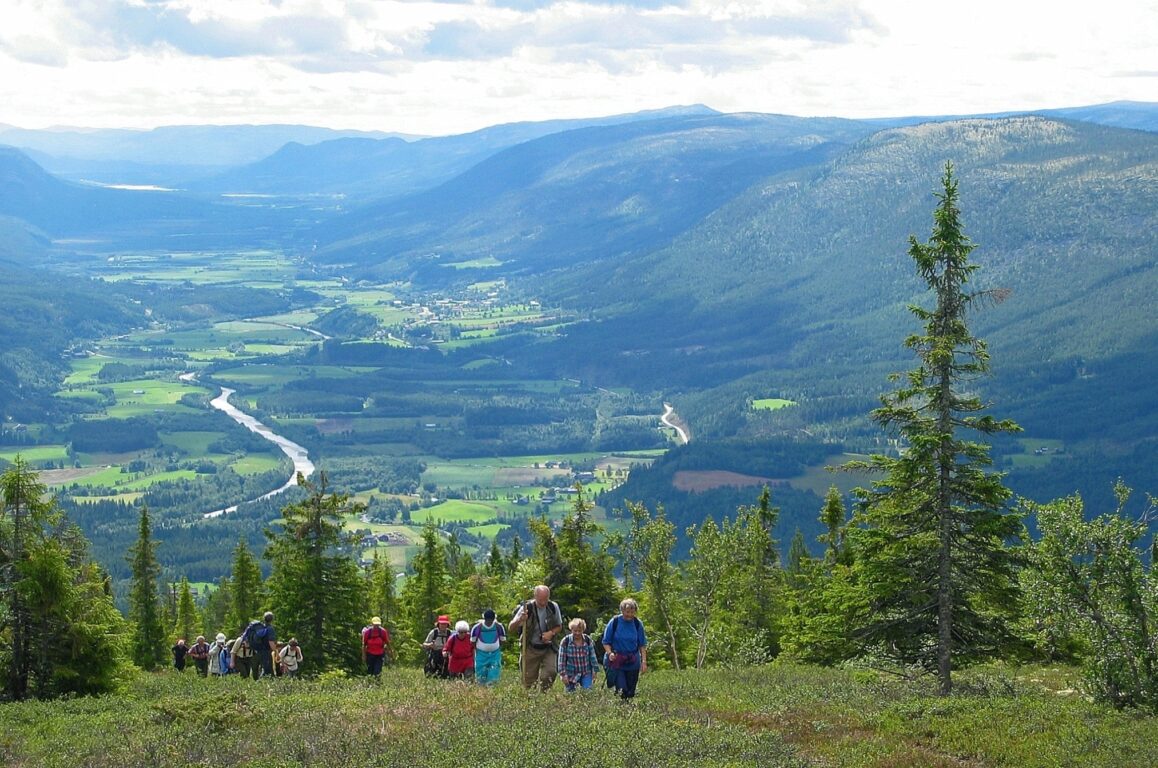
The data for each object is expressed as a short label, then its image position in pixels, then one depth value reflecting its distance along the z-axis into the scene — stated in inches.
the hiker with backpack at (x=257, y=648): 1301.7
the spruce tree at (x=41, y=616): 1142.3
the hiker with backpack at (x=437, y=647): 1167.0
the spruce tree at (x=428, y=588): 2593.5
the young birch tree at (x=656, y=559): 1755.7
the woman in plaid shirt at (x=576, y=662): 954.1
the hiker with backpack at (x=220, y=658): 1440.7
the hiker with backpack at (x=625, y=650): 925.2
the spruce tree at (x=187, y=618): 3036.4
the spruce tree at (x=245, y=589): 2827.3
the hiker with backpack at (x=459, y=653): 1099.9
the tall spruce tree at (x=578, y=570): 1727.4
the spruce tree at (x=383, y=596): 2906.0
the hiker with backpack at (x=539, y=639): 957.8
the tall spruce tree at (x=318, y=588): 1600.6
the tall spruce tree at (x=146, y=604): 2623.0
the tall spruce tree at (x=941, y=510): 1130.0
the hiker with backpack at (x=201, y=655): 1588.3
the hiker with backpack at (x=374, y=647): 1237.7
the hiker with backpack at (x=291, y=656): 1302.9
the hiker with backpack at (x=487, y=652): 1044.5
